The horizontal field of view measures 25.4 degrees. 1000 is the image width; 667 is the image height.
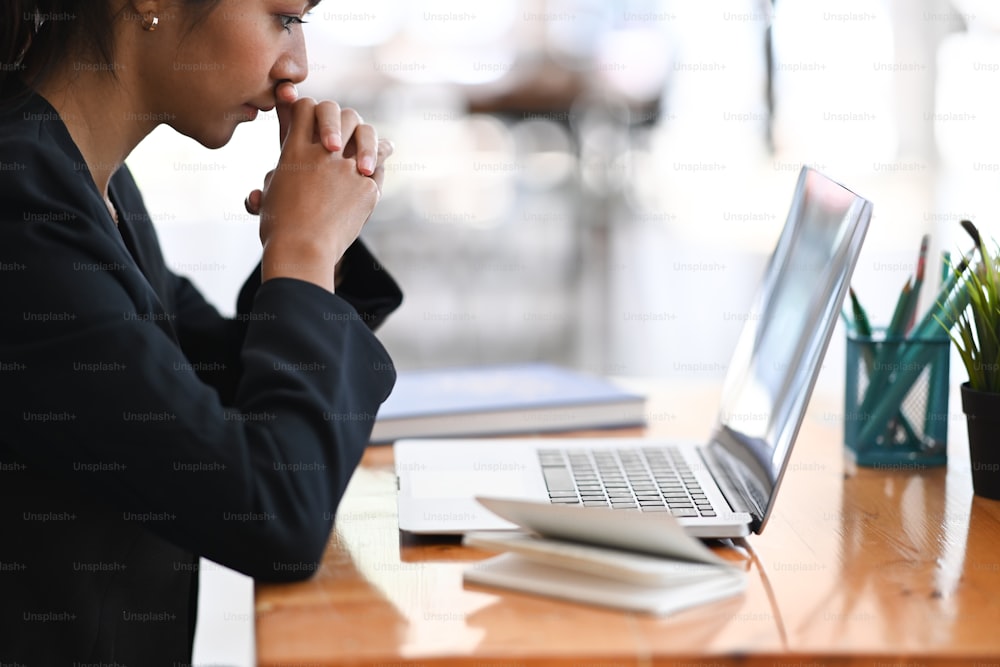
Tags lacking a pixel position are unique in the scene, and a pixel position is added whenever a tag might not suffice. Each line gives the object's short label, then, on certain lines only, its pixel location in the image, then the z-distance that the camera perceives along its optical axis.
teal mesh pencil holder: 1.69
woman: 1.44
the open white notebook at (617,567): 1.41
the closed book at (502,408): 1.82
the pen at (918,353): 1.65
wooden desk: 1.36
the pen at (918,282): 1.69
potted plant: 1.61
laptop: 1.51
